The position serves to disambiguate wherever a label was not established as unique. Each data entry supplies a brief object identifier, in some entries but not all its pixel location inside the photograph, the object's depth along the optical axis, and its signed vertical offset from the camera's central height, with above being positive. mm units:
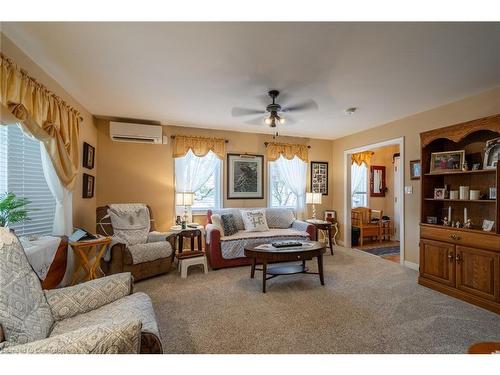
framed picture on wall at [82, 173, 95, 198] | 3492 +47
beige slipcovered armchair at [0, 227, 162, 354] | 935 -630
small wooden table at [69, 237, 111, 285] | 2603 -750
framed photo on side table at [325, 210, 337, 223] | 5342 -531
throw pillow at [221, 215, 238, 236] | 3998 -570
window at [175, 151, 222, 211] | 4480 +235
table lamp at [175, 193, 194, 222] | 4047 -145
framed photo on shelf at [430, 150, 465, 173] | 2881 +401
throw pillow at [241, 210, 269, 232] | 4215 -525
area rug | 4691 -1163
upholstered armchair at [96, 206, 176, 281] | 3014 -840
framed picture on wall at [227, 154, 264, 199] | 4801 +301
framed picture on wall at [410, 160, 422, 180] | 3587 +355
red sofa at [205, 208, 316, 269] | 3658 -745
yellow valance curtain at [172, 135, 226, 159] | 4406 +840
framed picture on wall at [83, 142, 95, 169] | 3473 +493
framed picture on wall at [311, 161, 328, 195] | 5418 +339
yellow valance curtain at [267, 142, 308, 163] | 5012 +866
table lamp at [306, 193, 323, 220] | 4895 -123
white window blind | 2148 +108
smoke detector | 3461 +1198
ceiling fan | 2957 +1178
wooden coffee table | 2857 -753
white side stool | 3320 -1012
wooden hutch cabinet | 2441 -384
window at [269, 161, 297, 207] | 5164 +10
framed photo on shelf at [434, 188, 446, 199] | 3062 +6
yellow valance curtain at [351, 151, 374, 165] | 5887 +859
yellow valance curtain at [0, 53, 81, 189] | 1748 +658
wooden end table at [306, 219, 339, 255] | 4520 -625
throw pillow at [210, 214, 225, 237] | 3924 -518
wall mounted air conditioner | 3953 +957
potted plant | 1834 -187
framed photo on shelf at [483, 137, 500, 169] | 2547 +436
